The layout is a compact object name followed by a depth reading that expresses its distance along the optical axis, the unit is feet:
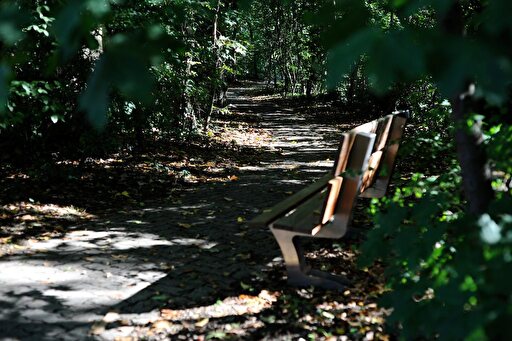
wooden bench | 11.36
